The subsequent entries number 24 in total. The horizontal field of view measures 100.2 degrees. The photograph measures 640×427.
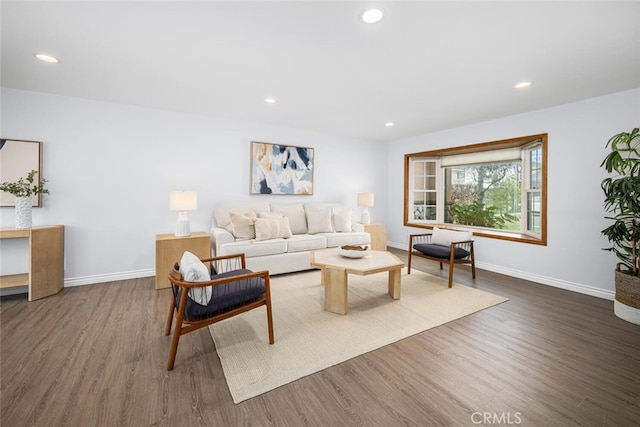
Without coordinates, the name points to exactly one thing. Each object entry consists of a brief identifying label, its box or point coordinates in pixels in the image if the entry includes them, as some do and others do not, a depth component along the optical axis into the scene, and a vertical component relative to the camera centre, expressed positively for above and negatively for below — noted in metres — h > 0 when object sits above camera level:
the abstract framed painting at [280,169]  4.66 +0.81
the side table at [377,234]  5.27 -0.40
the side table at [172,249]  3.42 -0.49
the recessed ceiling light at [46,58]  2.41 +1.41
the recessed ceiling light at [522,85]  2.90 +1.45
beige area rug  1.85 -1.03
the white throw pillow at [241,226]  3.90 -0.19
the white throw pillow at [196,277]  1.83 -0.45
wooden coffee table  2.72 -0.59
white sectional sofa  3.75 -0.31
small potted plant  2.98 +0.19
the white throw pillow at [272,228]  3.90 -0.23
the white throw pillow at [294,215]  4.65 -0.03
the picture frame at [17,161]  3.11 +0.58
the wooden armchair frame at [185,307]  1.79 -0.72
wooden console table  2.89 -0.59
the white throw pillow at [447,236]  3.96 -0.32
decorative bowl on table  3.09 -0.43
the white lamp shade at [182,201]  3.63 +0.15
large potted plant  2.57 -0.04
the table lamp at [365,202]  5.49 +0.25
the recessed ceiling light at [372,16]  1.80 +1.37
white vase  2.98 -0.02
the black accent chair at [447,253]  3.59 -0.53
